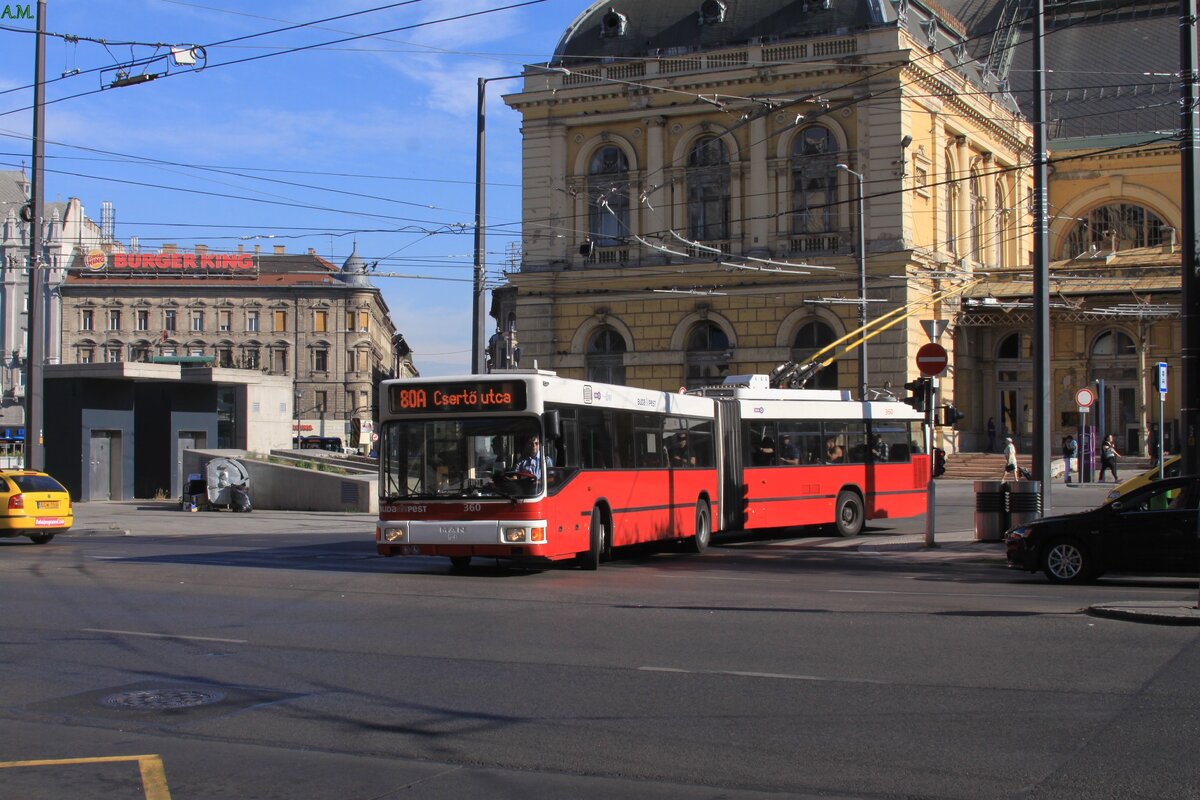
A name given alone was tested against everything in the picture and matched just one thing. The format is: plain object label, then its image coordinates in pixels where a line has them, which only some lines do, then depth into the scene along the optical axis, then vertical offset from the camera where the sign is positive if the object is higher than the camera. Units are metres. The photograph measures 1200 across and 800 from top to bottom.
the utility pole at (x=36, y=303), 29.83 +3.44
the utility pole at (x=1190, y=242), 19.11 +2.98
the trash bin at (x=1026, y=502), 21.86 -0.85
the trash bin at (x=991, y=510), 22.97 -1.03
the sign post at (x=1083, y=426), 36.59 +0.74
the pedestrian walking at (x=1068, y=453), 44.51 -0.12
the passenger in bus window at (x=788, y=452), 25.69 -0.02
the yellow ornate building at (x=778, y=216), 47.94 +8.86
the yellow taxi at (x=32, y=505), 25.86 -0.99
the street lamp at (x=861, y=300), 36.20 +4.15
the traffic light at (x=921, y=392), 23.31 +1.00
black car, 16.45 -1.10
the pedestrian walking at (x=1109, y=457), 43.60 -0.25
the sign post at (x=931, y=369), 22.94 +1.39
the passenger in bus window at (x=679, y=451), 22.54 +0.00
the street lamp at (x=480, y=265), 27.70 +3.82
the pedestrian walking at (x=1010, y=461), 39.69 -0.35
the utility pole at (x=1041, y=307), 22.00 +2.34
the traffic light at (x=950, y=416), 24.36 +0.61
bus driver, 17.77 -0.15
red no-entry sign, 22.89 +1.53
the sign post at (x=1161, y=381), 29.70 +1.51
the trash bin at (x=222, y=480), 37.97 -0.76
